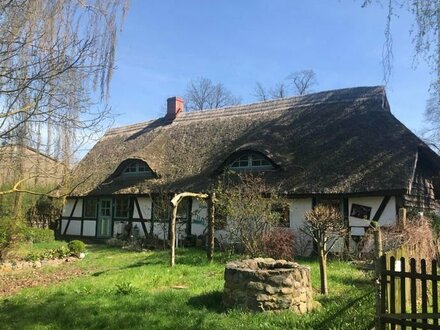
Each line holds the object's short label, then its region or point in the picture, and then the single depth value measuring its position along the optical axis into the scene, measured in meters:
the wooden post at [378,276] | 4.96
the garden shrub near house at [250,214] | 11.51
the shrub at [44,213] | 21.79
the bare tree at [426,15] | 3.94
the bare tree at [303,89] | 41.19
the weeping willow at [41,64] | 4.95
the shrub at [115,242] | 17.69
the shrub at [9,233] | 12.78
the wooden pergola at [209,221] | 11.66
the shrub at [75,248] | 14.56
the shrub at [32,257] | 13.36
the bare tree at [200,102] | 44.50
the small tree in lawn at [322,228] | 7.97
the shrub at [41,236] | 18.42
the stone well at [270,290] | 6.70
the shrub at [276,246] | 11.34
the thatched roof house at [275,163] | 13.59
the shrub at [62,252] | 14.11
